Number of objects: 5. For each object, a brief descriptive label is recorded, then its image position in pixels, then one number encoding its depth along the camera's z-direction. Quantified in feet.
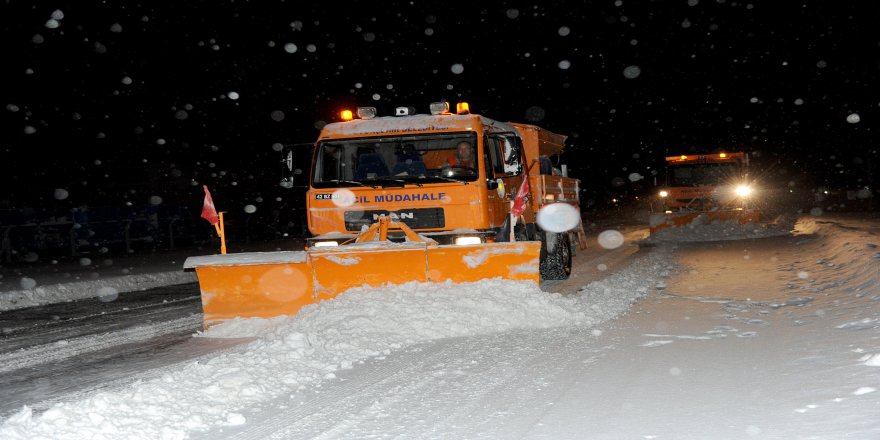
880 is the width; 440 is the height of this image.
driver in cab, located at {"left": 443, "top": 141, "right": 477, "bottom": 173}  29.73
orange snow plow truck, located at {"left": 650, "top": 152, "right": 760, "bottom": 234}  69.00
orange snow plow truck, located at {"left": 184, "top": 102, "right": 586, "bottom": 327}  27.09
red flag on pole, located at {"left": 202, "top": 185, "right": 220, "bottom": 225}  28.86
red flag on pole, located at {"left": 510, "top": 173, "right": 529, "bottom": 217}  30.55
